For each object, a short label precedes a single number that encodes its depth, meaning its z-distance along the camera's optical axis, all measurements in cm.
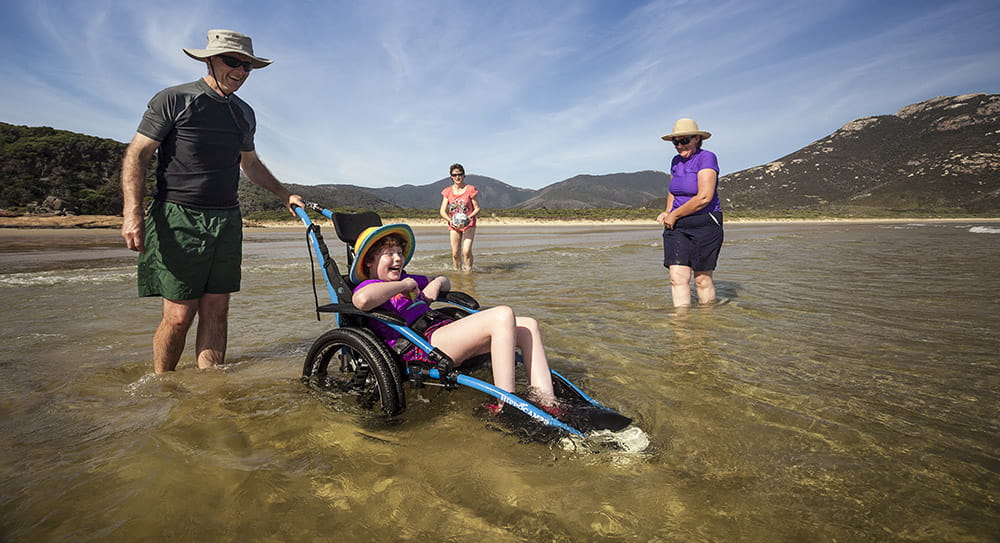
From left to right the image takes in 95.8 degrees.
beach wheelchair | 229
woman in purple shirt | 486
